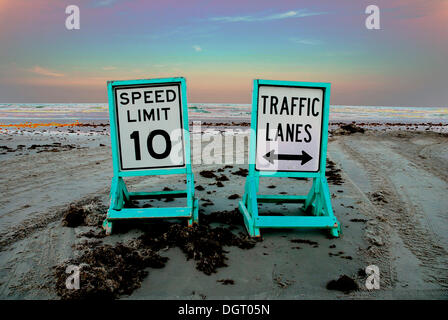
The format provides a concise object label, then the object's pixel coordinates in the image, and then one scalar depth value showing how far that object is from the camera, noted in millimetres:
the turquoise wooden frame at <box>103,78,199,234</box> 4207
